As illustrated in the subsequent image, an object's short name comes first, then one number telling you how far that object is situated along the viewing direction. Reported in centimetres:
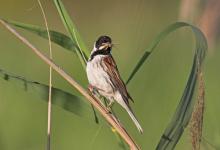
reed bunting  675
